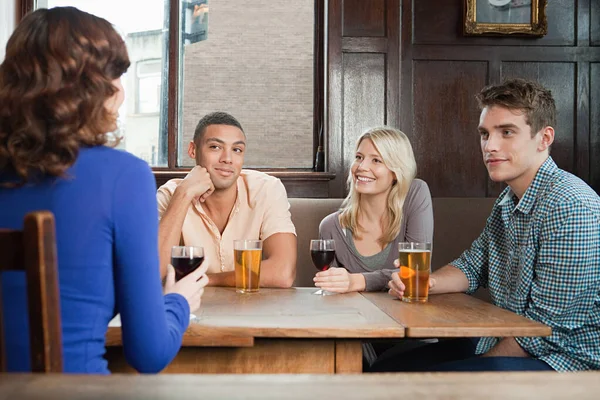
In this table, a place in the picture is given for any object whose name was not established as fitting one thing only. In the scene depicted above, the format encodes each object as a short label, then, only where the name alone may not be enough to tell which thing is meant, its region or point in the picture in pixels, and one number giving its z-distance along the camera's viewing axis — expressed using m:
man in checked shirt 1.88
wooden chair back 0.93
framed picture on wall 3.70
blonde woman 2.58
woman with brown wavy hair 1.14
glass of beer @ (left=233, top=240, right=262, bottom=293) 2.01
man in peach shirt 2.51
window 3.90
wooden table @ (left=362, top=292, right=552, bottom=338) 1.53
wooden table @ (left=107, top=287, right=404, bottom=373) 1.49
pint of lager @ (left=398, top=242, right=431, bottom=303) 1.86
